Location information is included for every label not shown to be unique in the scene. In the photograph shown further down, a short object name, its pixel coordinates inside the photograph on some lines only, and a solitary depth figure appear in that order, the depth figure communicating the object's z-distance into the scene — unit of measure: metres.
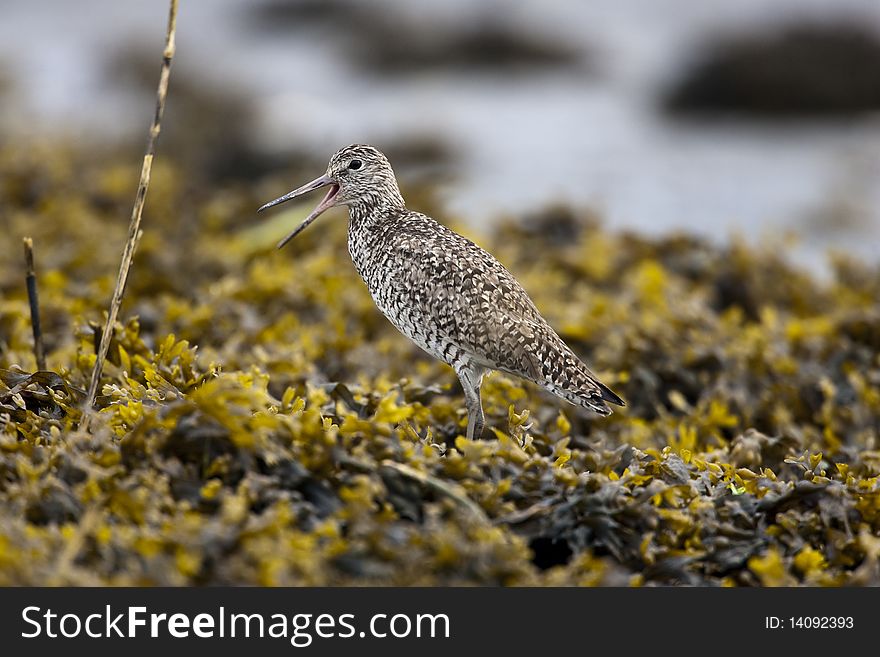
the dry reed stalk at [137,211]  7.57
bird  8.67
